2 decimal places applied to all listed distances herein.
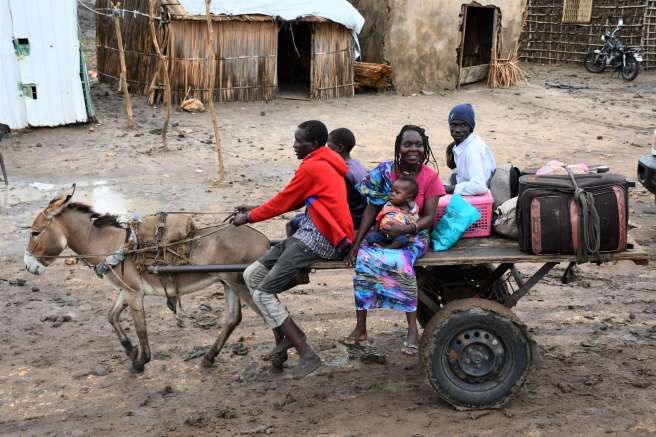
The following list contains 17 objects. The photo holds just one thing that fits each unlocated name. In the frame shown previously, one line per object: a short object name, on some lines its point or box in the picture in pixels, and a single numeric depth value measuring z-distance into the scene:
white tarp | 14.91
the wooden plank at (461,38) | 17.53
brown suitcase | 4.39
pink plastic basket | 4.88
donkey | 5.32
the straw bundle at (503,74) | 18.39
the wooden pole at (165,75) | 11.79
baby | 4.58
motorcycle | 20.22
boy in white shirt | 5.36
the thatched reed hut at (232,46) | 14.70
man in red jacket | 4.73
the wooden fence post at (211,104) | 10.30
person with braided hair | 4.53
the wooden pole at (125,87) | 12.71
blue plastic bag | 4.69
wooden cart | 4.52
